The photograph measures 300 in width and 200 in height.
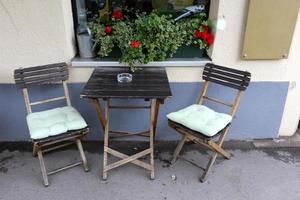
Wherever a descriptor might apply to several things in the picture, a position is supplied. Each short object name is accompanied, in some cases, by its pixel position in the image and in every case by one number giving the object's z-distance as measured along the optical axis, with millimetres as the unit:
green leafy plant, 2438
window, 2768
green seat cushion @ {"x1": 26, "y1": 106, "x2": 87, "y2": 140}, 2090
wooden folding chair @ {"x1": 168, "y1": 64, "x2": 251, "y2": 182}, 2227
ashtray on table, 2289
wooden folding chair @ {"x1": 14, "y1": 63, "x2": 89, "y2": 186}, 2137
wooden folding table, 2051
